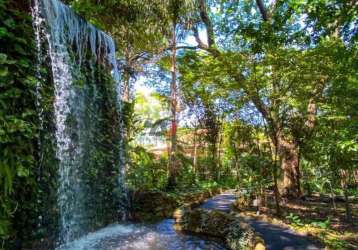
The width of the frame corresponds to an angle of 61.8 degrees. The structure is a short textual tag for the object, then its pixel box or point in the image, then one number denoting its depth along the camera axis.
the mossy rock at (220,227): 4.50
